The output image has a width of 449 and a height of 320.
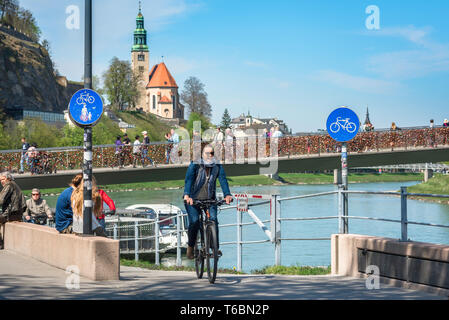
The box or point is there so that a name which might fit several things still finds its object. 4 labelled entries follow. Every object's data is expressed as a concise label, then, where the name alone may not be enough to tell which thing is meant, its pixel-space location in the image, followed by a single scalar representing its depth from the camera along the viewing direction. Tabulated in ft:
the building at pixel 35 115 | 313.12
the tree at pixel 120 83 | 389.19
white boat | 93.09
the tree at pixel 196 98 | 423.23
